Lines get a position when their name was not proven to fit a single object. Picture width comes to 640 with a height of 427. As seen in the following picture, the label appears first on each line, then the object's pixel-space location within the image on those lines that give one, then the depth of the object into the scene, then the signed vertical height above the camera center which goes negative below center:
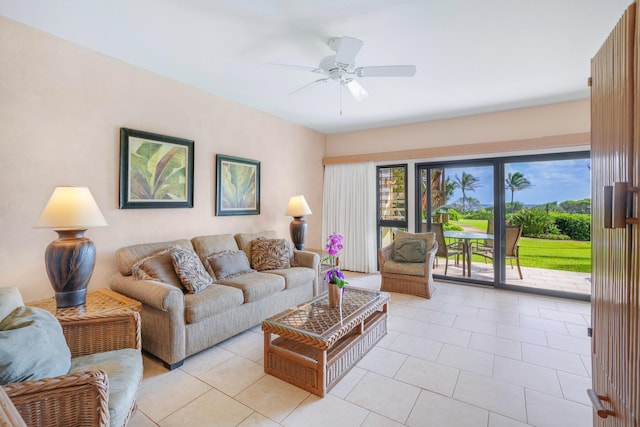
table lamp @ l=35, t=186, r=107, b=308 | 2.02 -0.23
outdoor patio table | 4.65 -0.43
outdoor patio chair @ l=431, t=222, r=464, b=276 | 4.78 -0.55
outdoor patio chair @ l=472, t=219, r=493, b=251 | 4.48 -0.44
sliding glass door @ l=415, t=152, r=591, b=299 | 3.99 -0.05
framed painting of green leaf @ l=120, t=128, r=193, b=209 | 2.83 +0.47
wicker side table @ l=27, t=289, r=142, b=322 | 1.93 -0.69
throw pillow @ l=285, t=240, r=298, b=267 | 3.83 -0.57
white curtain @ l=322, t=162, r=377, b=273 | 5.36 +0.08
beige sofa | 2.26 -0.79
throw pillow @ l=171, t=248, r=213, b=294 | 2.63 -0.54
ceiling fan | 2.17 +1.28
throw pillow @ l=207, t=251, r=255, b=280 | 3.11 -0.56
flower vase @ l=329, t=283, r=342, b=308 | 2.50 -0.72
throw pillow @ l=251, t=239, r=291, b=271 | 3.59 -0.52
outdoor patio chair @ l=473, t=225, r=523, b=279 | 4.27 -0.41
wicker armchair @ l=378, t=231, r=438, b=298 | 3.97 -0.85
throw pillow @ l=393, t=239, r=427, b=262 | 4.29 -0.54
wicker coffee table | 1.99 -1.03
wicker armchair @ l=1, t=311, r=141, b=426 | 1.07 -0.74
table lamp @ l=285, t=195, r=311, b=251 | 4.42 -0.10
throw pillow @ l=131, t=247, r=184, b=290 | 2.54 -0.51
